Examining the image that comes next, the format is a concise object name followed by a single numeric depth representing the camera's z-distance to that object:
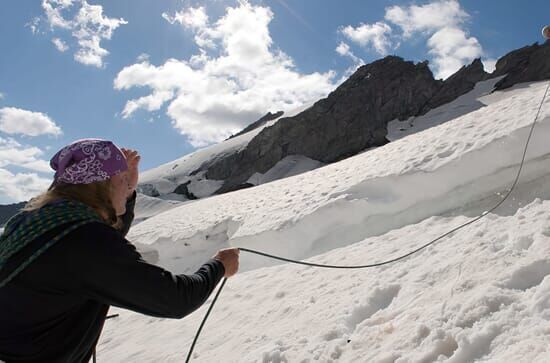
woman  1.48
